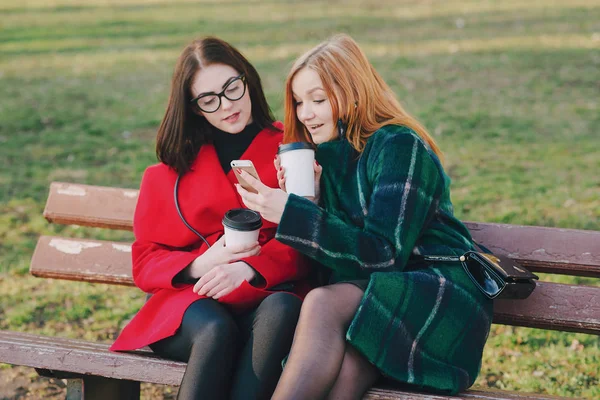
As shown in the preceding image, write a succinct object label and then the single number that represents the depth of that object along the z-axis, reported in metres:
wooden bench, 2.77
